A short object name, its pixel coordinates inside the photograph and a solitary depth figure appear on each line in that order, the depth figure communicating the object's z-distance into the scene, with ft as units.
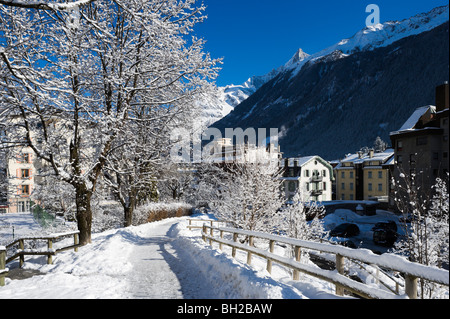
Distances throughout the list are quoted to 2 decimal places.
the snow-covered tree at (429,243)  28.31
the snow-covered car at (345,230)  119.44
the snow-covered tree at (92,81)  32.58
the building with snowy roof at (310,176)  193.06
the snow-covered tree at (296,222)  68.49
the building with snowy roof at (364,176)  188.34
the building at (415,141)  97.71
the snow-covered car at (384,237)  103.96
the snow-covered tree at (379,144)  345.76
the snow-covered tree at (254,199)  68.74
